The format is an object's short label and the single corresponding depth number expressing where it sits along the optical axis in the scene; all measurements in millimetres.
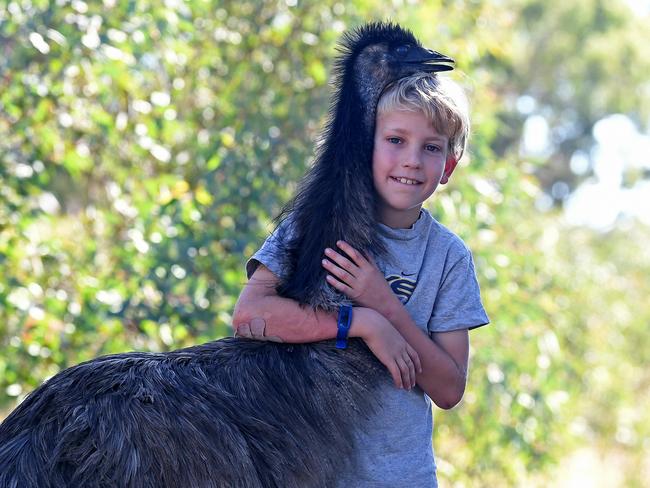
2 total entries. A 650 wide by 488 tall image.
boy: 5470
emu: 5278
